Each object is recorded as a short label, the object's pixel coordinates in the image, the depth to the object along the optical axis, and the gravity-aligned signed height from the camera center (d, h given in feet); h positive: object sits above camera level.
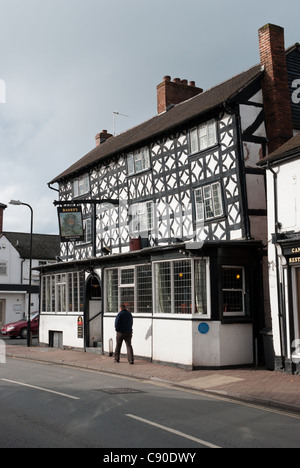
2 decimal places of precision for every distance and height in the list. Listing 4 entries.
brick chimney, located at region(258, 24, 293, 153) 58.54 +24.11
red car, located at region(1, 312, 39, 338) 112.27 -7.74
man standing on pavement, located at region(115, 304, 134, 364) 56.90 -3.75
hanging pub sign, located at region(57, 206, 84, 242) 74.74 +10.45
